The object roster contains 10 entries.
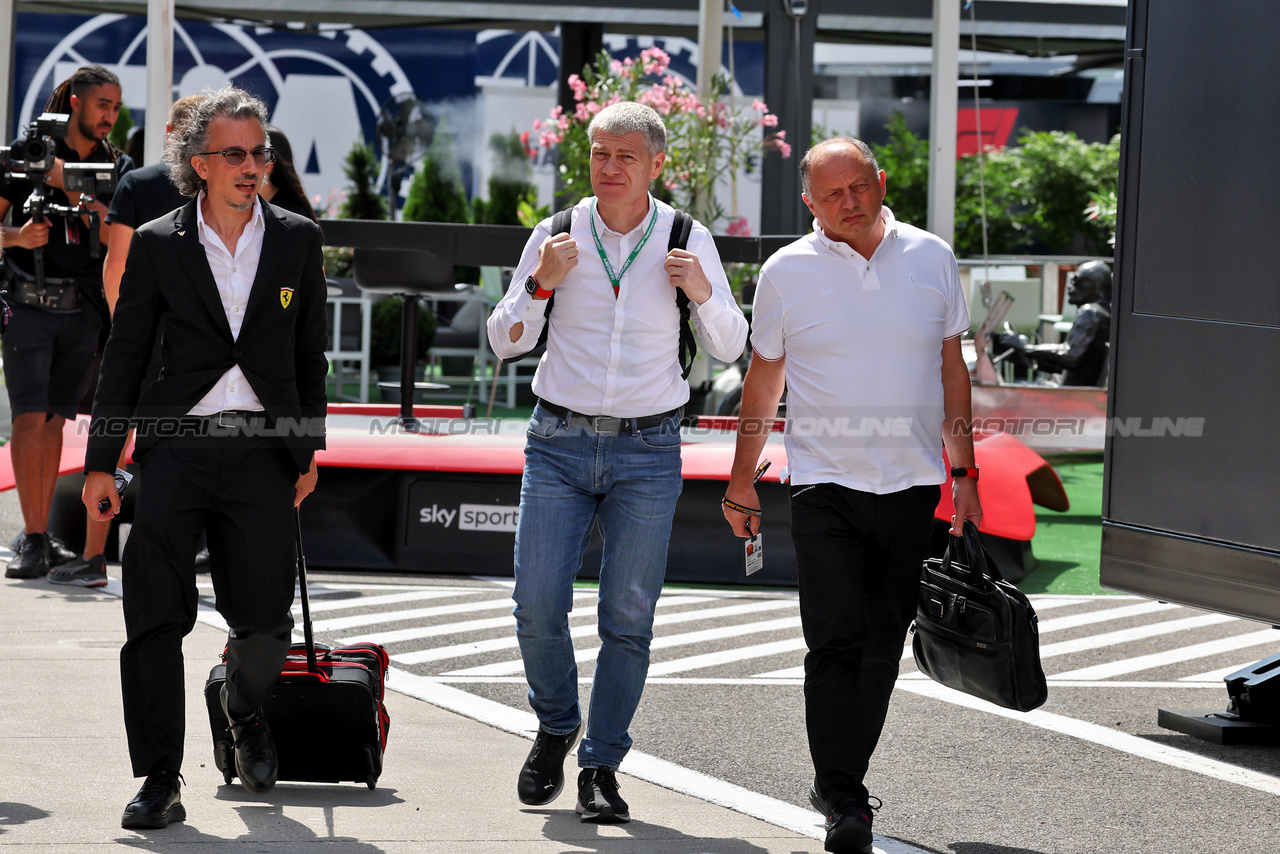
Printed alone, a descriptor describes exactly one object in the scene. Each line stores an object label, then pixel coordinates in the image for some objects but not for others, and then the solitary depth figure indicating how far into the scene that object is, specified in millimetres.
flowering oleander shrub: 25016
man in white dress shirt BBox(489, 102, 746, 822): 8516
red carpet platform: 16172
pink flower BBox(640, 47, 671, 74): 25016
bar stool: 17469
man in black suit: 8070
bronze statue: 26531
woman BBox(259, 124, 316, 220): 12461
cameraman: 14977
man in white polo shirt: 8320
